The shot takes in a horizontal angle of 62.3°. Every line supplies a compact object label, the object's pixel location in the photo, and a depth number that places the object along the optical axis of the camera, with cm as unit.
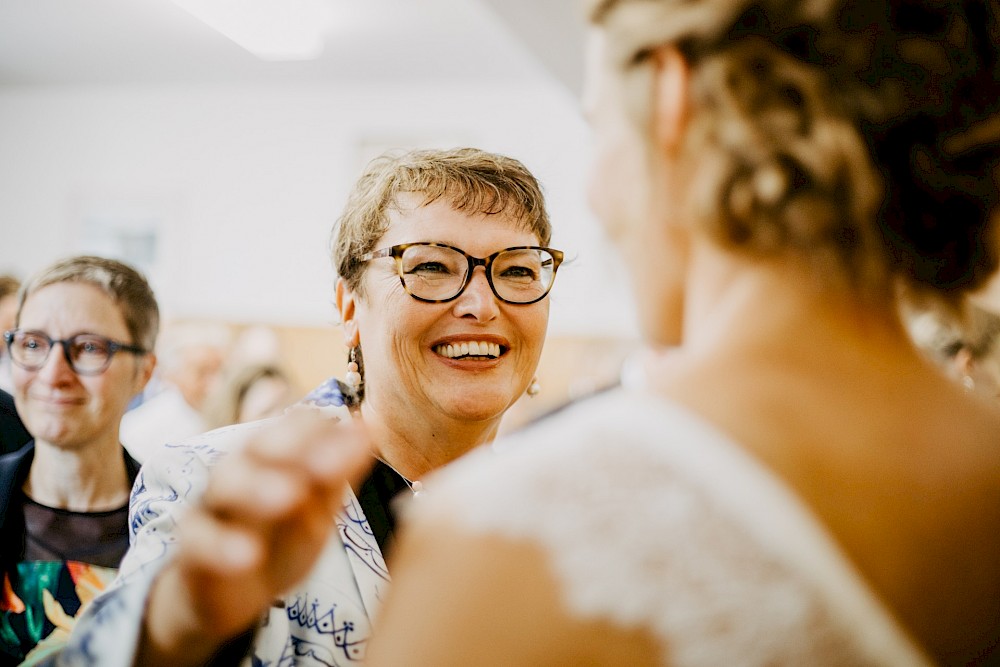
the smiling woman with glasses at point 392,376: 106
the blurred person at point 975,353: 229
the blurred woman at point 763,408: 60
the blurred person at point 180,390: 441
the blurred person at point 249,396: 411
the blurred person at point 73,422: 187
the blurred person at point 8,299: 350
